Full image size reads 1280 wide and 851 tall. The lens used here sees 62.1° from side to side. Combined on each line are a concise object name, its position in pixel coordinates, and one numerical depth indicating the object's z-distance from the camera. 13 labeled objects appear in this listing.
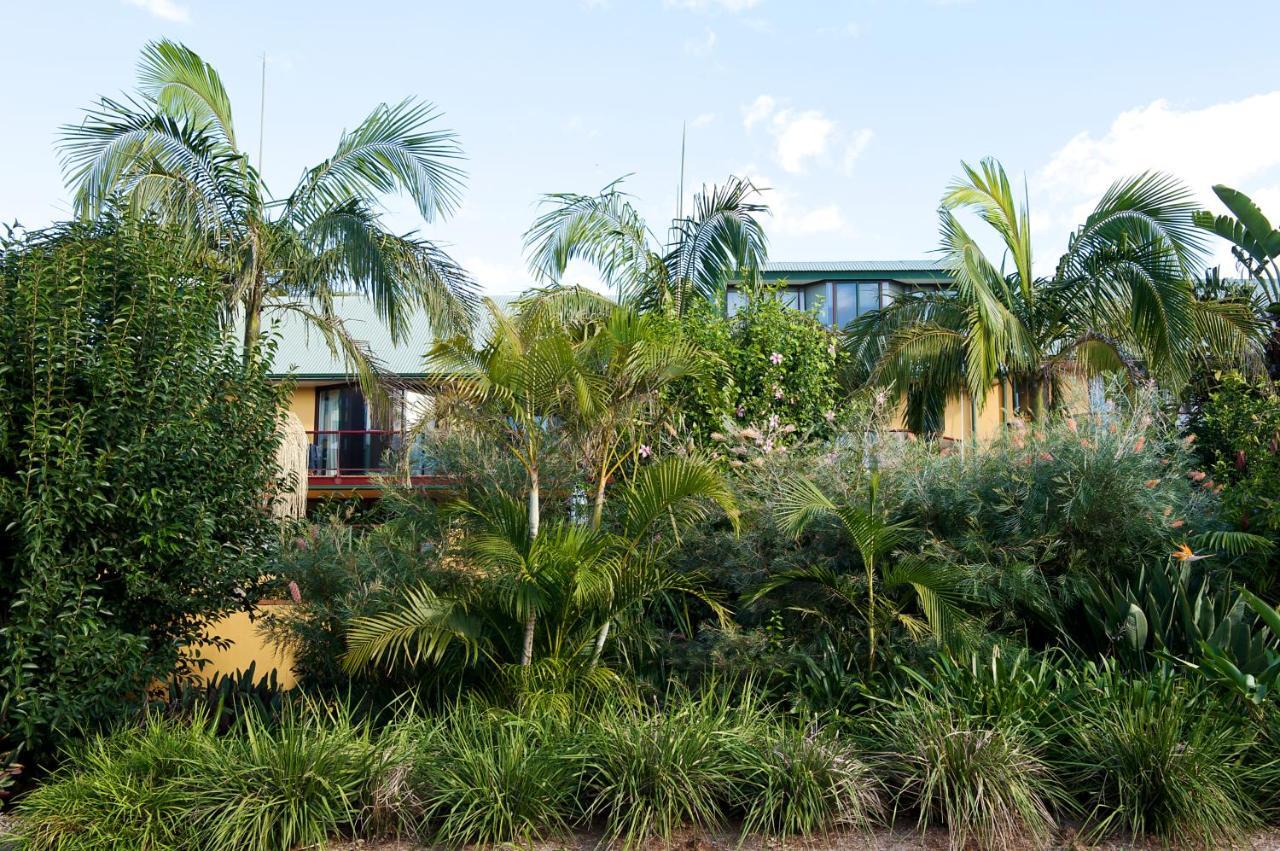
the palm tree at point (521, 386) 8.12
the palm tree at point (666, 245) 11.94
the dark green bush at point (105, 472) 6.75
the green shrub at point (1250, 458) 8.59
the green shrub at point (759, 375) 10.60
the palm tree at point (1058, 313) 12.59
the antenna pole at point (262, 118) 13.46
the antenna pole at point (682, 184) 12.21
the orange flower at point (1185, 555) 7.46
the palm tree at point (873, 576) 7.45
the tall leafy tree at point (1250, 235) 14.82
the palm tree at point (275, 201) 11.36
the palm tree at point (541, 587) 7.36
